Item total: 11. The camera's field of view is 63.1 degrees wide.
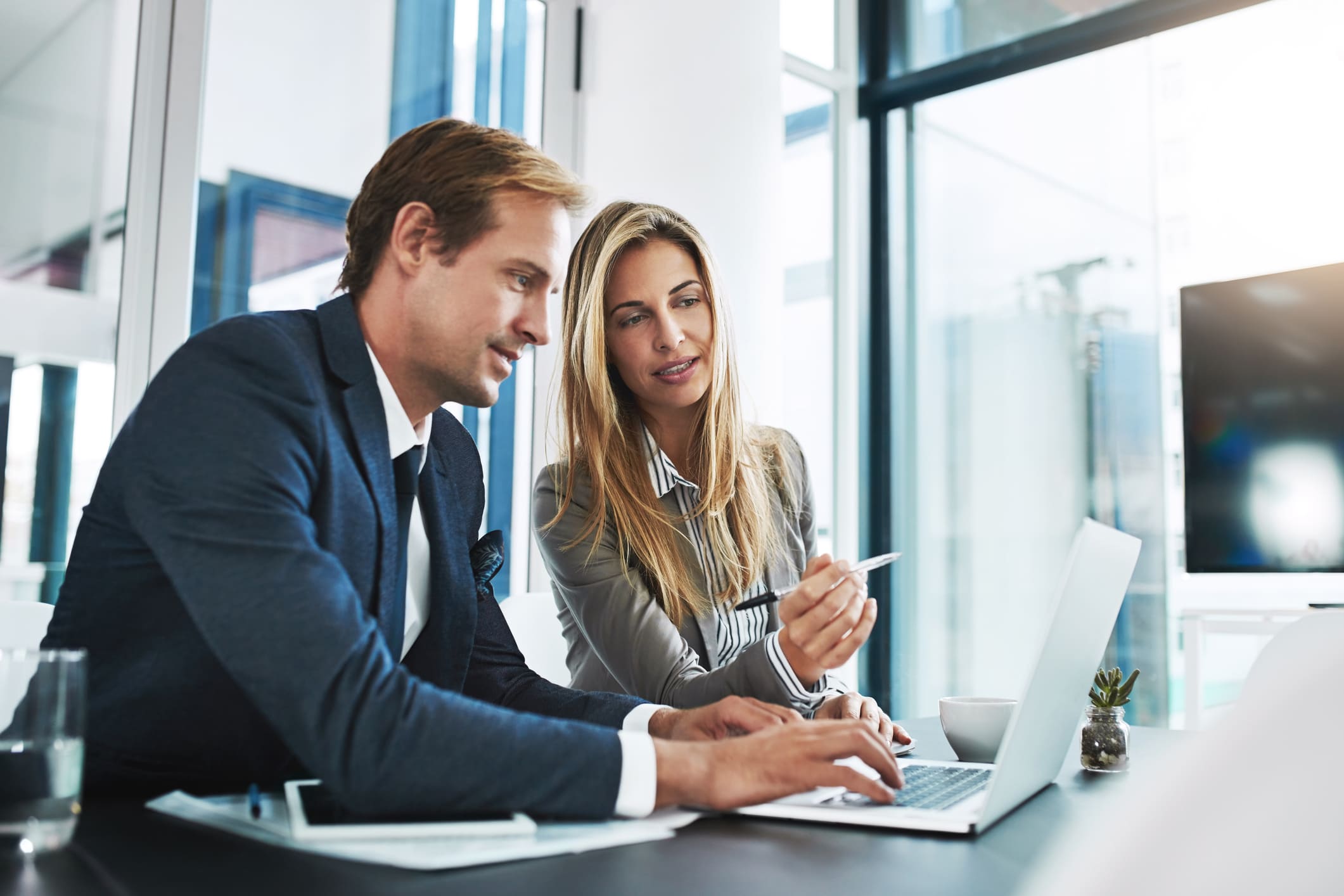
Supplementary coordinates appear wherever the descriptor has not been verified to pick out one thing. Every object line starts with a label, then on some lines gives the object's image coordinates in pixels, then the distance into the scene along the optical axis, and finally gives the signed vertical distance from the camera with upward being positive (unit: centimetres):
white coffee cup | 115 -16
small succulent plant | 114 -12
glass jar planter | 112 -17
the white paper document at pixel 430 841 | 68 -18
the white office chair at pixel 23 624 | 134 -8
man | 81 +0
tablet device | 73 -18
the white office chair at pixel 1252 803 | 27 -6
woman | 167 +14
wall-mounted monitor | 263 +39
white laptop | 78 -12
